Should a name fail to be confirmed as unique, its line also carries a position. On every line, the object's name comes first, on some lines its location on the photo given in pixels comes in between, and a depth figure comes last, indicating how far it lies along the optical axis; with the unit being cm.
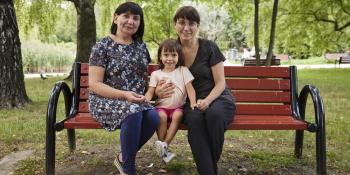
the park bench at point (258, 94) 448
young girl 404
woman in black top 379
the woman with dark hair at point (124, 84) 384
